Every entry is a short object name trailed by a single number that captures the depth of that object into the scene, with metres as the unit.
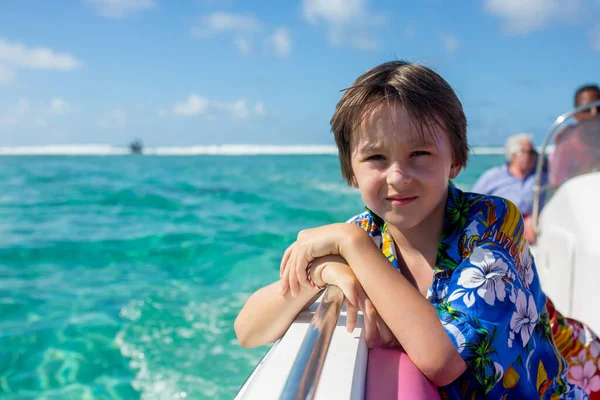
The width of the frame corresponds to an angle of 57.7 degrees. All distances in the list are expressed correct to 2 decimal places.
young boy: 1.14
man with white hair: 5.53
